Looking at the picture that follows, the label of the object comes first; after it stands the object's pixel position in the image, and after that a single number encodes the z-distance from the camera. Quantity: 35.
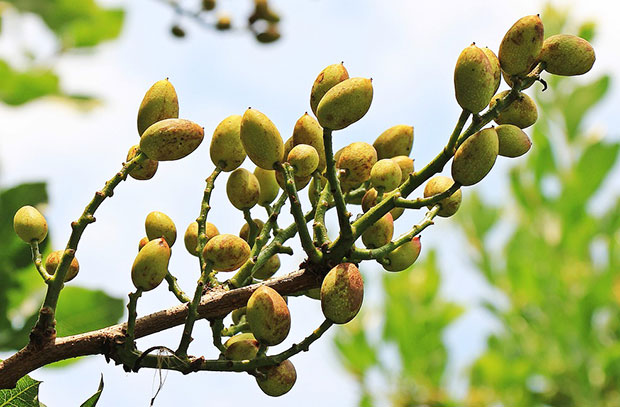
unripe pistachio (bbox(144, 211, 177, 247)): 0.78
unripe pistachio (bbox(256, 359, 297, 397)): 0.74
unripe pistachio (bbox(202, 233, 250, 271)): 0.75
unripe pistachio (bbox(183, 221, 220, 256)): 0.79
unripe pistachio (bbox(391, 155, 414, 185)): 0.80
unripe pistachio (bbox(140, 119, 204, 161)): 0.74
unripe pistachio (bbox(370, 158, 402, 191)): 0.77
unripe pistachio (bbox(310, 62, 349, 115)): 0.78
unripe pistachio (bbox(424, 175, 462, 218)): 0.77
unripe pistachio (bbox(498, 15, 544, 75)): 0.74
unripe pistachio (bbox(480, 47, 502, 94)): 0.74
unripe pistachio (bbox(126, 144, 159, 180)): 0.77
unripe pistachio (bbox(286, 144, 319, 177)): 0.76
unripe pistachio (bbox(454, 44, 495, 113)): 0.73
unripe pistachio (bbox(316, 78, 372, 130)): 0.75
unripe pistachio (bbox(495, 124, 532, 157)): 0.76
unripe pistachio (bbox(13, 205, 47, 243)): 0.77
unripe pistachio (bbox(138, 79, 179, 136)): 0.76
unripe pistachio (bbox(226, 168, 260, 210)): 0.79
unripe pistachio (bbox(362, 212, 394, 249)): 0.77
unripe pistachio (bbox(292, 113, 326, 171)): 0.78
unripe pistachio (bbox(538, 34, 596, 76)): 0.75
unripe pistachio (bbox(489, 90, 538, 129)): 0.75
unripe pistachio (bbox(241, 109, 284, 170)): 0.76
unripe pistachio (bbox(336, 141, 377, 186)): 0.78
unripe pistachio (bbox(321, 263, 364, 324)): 0.73
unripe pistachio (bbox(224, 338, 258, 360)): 0.75
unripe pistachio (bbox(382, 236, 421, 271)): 0.77
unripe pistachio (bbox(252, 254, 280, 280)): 0.79
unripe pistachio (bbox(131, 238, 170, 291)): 0.73
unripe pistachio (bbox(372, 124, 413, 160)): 0.80
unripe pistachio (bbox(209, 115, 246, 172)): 0.78
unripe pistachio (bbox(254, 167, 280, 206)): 0.81
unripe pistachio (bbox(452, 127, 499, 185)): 0.74
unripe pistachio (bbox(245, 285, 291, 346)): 0.73
